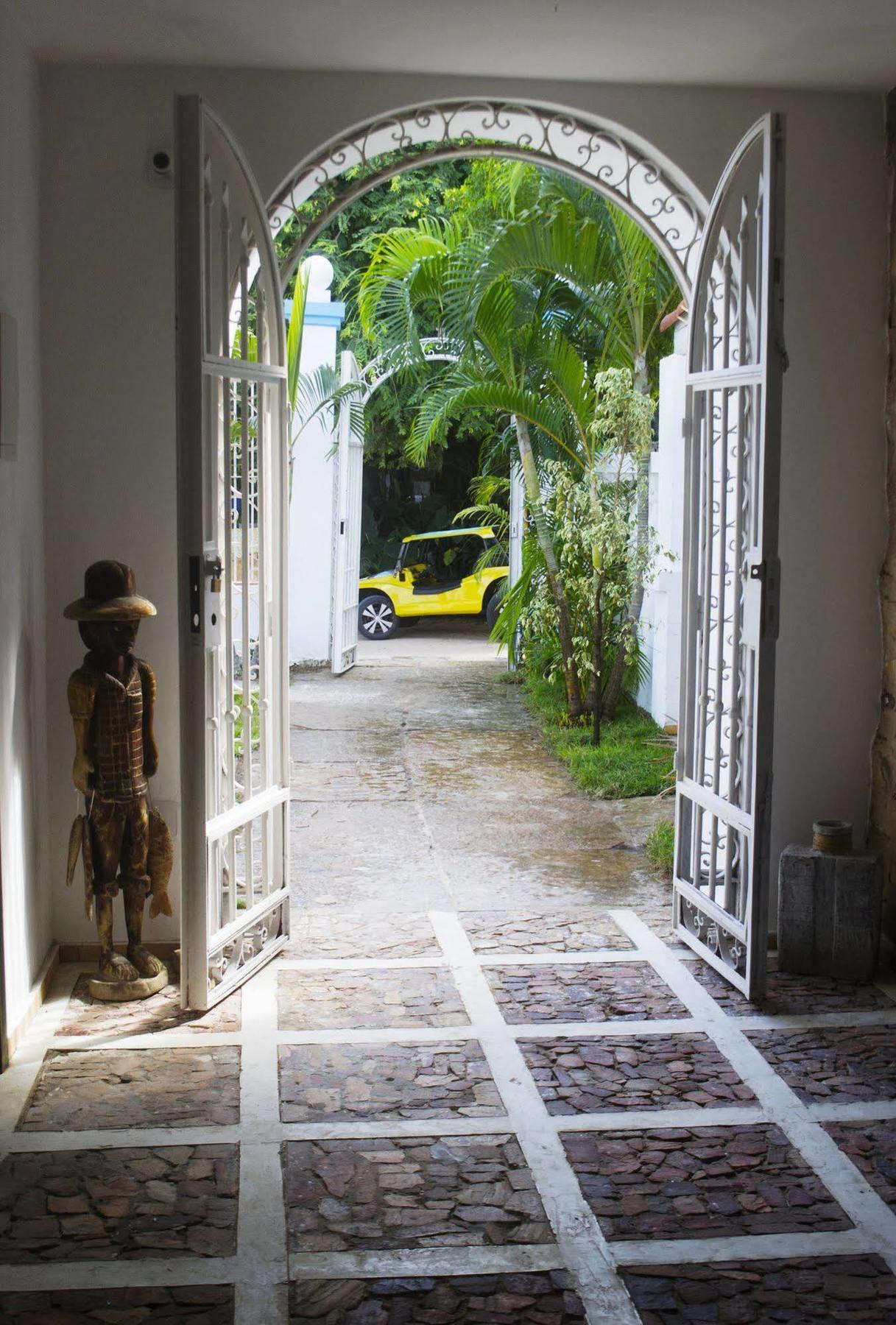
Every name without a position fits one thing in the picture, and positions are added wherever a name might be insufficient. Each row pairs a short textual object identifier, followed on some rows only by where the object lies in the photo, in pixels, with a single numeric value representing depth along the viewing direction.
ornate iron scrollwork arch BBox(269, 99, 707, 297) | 4.49
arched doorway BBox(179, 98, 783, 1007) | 3.82
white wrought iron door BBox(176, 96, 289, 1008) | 3.71
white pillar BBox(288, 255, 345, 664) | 11.80
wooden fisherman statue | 3.97
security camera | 4.26
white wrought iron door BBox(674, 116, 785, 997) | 3.96
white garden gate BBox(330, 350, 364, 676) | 11.32
